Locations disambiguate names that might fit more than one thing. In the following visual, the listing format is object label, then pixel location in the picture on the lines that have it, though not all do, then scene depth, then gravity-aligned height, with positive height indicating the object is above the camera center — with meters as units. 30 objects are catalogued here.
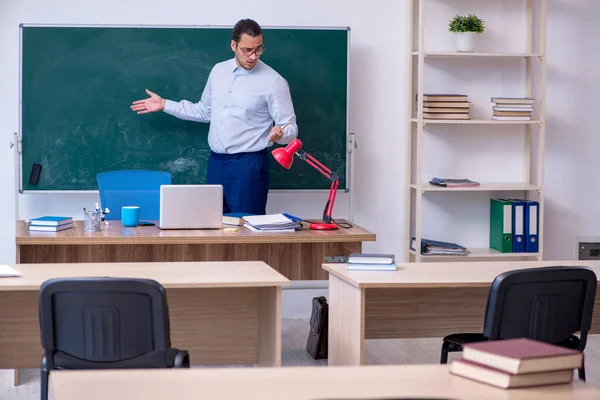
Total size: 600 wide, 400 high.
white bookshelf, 9.50 +0.25
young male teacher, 8.86 +0.25
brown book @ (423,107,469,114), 9.52 +0.33
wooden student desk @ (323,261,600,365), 5.41 -0.64
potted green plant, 9.59 +0.89
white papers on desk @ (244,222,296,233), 7.32 -0.38
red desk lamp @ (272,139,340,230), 7.39 -0.03
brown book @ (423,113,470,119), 9.53 +0.29
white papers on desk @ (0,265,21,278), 5.19 -0.44
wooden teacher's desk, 6.99 -0.46
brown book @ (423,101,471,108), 9.51 +0.37
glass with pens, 7.27 -0.34
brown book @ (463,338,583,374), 3.08 -0.44
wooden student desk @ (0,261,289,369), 5.68 -0.71
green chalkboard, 9.14 +0.42
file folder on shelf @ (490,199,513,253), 9.83 -0.46
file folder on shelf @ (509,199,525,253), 9.76 -0.47
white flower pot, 9.59 +0.81
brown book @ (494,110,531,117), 9.63 +0.32
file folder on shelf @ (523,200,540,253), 9.72 -0.46
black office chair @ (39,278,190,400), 4.35 -0.54
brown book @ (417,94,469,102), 9.49 +0.42
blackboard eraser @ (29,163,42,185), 9.16 -0.12
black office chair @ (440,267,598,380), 4.76 -0.50
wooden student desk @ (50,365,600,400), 3.06 -0.52
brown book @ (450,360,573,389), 3.10 -0.49
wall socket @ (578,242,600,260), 10.57 -0.67
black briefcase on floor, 7.78 -0.96
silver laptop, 7.15 -0.26
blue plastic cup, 7.46 -0.32
